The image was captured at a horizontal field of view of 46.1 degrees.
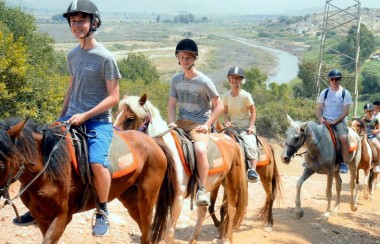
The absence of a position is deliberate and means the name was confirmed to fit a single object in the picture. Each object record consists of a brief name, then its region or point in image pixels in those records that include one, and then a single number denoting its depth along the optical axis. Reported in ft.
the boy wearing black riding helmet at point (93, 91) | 13.32
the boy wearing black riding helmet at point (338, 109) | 29.68
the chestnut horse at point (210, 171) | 18.21
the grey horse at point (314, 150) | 27.86
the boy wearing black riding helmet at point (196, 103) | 18.53
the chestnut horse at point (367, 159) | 35.35
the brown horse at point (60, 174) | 11.82
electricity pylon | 65.87
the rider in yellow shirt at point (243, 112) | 24.21
